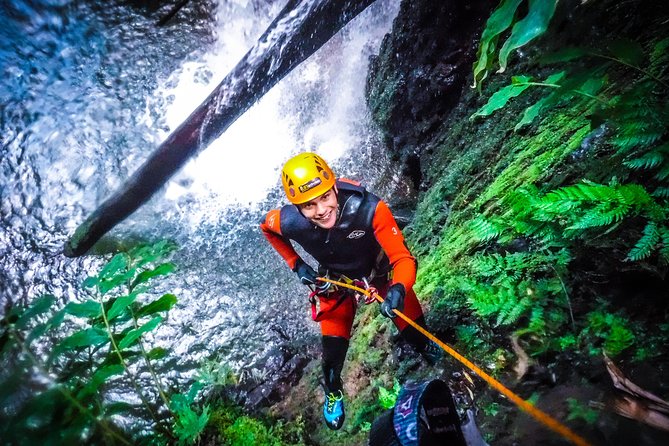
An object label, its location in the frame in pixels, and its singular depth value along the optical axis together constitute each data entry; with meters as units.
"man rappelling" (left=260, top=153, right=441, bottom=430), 3.05
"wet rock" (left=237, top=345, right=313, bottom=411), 5.18
